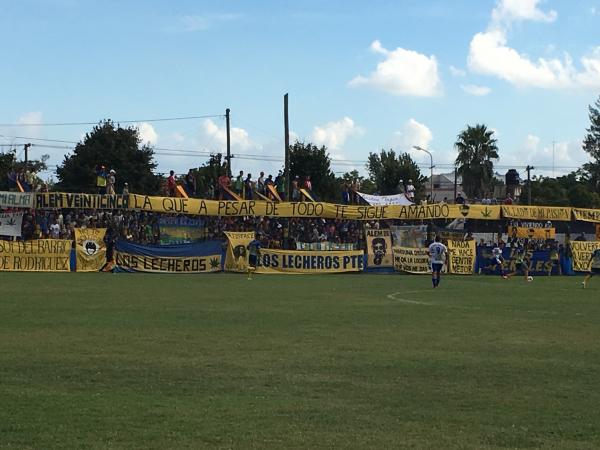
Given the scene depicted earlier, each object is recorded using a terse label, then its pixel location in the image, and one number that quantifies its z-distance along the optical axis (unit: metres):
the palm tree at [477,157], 89.06
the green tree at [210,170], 73.21
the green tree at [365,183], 110.84
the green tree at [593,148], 100.19
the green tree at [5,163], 63.19
